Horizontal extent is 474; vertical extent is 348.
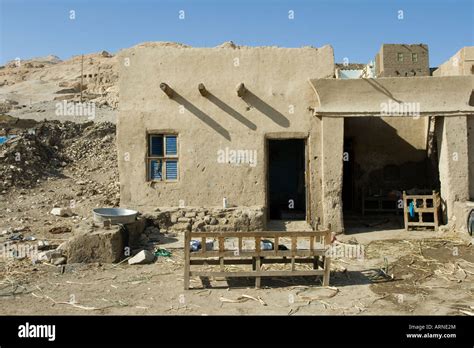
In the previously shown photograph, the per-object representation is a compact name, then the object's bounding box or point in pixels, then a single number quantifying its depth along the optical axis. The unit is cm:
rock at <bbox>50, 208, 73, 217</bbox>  1212
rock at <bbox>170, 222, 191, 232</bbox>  1031
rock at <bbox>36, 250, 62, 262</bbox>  811
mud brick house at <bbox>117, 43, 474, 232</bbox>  1034
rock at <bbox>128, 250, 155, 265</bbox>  808
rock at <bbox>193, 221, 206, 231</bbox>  1014
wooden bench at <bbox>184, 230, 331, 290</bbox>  651
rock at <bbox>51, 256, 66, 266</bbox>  794
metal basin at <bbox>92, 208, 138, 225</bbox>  880
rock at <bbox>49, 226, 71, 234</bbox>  1044
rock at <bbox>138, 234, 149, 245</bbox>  956
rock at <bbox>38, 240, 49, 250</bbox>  893
